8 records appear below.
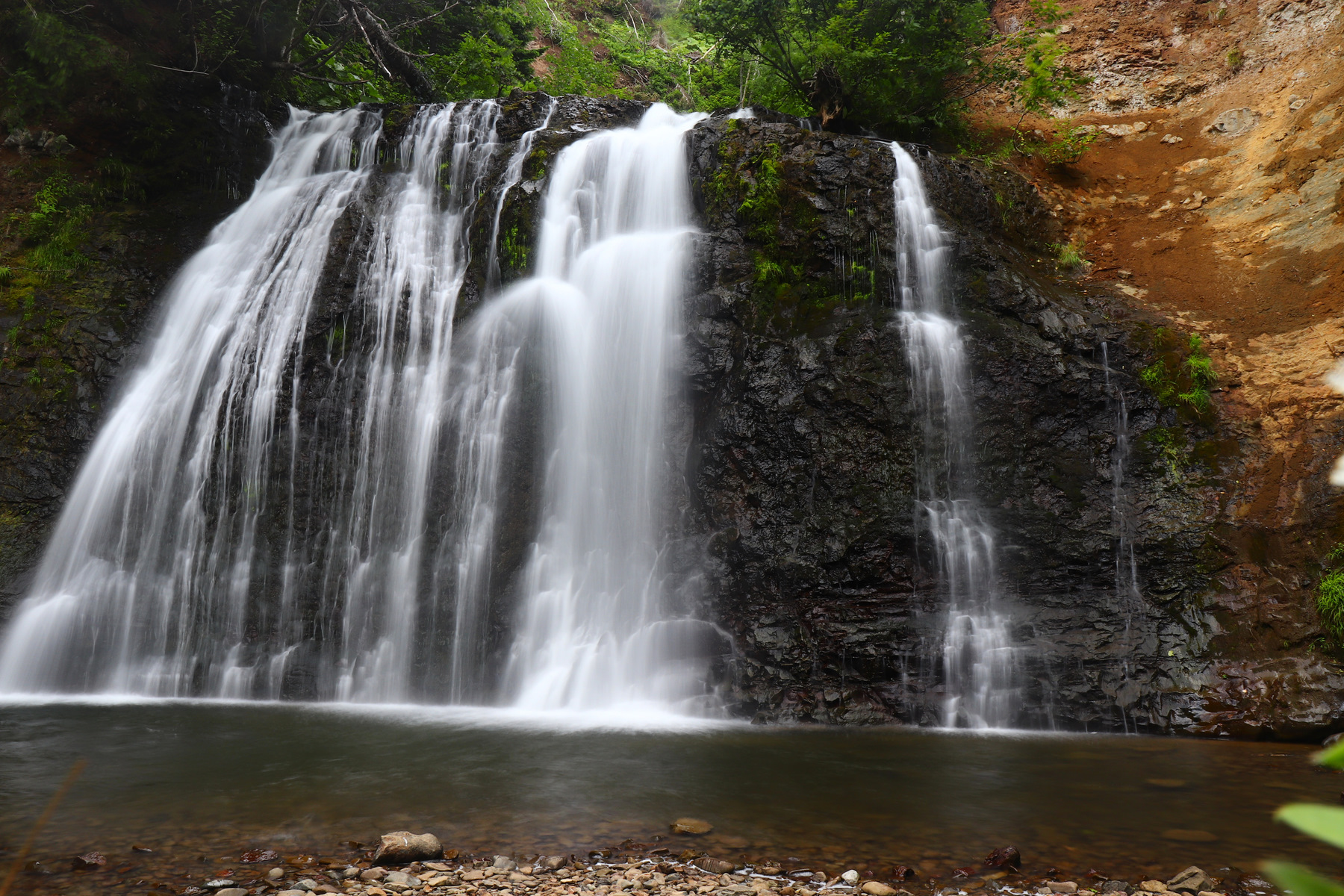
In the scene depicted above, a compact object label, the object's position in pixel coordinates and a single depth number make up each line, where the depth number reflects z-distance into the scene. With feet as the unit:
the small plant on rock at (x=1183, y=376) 30.96
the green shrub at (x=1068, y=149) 45.21
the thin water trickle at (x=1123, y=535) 27.09
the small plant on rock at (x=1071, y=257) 37.88
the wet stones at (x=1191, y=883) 12.94
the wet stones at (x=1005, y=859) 13.74
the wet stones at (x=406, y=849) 13.56
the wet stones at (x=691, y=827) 15.24
